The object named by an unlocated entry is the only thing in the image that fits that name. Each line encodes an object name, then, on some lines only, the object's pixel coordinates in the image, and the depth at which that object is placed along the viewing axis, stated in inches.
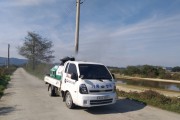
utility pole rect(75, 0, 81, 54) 444.7
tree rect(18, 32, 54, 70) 1182.1
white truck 209.3
